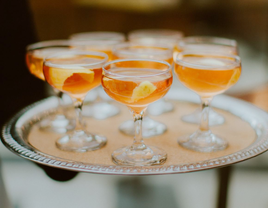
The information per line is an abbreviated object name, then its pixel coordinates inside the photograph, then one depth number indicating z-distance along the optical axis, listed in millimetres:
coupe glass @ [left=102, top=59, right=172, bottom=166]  689
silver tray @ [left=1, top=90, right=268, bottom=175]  727
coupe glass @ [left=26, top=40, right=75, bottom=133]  1006
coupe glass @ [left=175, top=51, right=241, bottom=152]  786
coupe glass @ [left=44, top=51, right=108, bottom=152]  783
